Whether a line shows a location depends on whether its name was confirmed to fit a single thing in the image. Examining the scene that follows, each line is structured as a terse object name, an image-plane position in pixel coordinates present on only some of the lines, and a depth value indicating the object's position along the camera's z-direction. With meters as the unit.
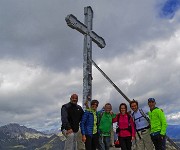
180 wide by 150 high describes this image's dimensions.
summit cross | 6.99
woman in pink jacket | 5.67
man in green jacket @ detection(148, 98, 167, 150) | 5.49
